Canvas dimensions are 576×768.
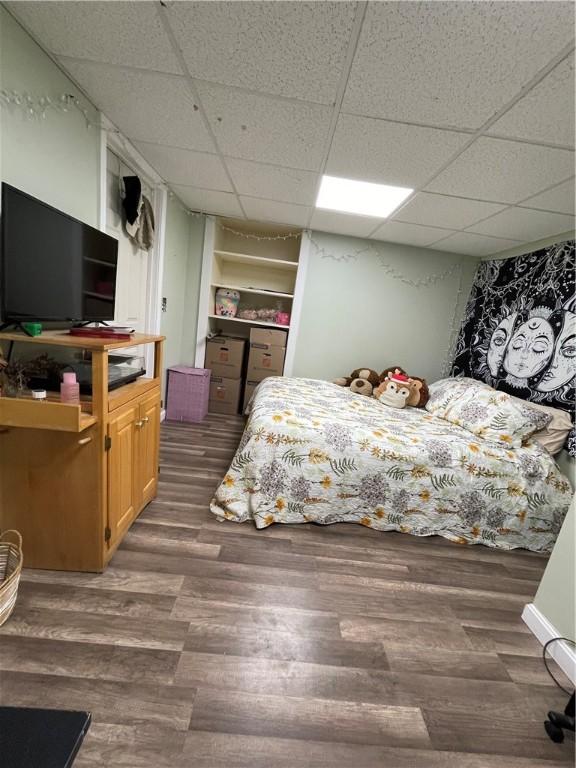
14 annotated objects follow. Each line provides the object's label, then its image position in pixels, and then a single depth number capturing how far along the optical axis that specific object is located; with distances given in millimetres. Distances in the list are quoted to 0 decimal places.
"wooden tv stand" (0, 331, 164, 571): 1217
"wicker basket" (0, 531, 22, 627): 1180
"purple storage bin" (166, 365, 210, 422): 3441
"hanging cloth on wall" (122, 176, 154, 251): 2174
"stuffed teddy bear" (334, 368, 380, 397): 3359
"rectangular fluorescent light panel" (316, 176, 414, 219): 2262
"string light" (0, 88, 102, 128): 1276
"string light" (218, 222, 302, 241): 3775
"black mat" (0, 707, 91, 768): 428
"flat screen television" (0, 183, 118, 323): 1183
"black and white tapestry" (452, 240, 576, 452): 2315
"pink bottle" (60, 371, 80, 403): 1265
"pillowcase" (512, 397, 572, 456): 2162
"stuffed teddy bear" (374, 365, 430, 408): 3021
